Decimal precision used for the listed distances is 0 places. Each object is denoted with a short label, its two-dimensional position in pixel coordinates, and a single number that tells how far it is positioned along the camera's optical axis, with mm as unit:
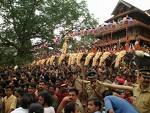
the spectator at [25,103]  2012
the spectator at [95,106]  2116
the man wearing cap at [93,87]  2848
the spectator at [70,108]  2177
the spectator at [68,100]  2667
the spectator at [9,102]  2808
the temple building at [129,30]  16426
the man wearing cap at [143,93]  2156
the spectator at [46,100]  2282
